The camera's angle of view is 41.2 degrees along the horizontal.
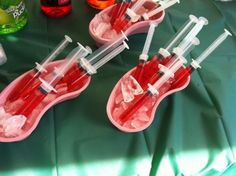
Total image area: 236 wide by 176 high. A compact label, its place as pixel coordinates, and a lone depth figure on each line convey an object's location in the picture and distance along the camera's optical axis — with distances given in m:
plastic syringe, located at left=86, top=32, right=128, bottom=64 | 0.52
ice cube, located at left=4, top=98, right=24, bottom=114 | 0.47
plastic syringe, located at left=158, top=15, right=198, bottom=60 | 0.55
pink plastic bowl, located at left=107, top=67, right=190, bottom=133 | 0.48
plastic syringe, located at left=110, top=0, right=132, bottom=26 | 0.61
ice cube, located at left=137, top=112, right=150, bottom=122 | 0.49
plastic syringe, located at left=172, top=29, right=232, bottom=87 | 0.53
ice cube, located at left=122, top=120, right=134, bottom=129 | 0.48
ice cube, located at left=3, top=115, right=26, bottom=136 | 0.45
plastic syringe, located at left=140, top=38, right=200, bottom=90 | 0.51
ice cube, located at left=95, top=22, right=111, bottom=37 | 0.60
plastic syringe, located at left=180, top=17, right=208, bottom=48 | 0.53
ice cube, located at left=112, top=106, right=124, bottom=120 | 0.49
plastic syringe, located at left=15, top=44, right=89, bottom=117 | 0.47
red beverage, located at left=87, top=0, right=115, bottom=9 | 0.70
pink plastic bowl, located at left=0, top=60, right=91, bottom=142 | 0.44
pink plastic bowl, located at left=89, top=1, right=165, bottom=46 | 0.59
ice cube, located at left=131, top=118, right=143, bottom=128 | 0.48
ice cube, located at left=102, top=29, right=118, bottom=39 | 0.59
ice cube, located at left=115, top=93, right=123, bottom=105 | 0.51
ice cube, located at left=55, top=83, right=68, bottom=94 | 0.50
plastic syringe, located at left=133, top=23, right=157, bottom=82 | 0.52
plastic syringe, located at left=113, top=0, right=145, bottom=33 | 0.60
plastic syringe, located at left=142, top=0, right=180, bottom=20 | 0.61
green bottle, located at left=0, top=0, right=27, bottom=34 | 0.59
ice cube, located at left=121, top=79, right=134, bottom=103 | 0.50
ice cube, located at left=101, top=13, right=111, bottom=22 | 0.63
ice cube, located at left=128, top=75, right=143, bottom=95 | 0.50
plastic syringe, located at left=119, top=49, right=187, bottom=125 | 0.49
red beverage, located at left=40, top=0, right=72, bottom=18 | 0.65
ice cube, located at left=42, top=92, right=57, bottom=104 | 0.49
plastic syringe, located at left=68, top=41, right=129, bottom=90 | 0.50
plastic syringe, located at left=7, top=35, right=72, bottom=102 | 0.48
